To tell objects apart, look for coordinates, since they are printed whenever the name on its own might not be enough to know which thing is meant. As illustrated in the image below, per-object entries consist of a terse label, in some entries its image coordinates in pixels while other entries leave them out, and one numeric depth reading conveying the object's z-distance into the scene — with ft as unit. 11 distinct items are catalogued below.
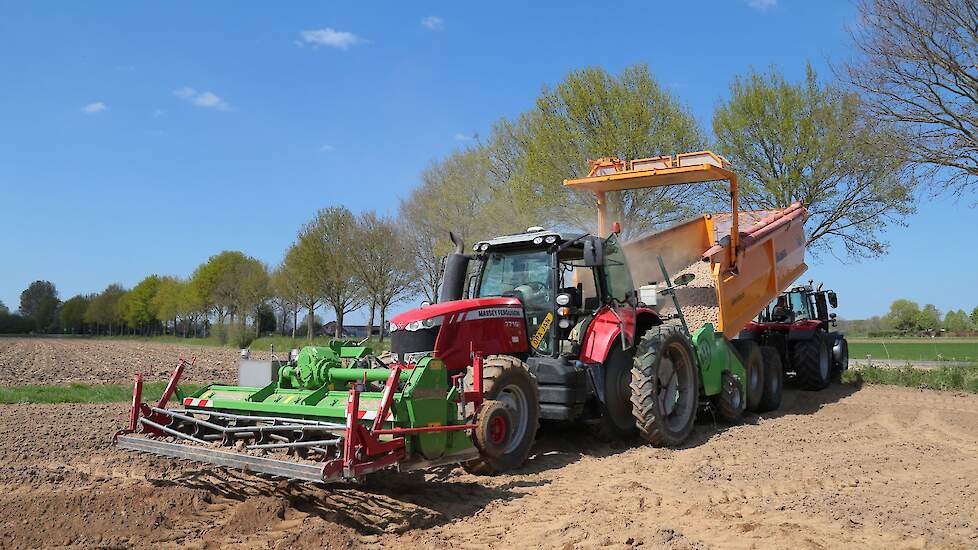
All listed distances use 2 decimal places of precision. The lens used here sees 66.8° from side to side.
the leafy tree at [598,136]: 62.08
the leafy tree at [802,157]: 66.54
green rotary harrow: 17.44
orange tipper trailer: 34.45
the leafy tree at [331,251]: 123.54
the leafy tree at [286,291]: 134.41
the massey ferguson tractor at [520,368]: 19.07
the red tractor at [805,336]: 48.93
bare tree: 50.01
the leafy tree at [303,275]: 125.39
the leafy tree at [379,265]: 118.56
